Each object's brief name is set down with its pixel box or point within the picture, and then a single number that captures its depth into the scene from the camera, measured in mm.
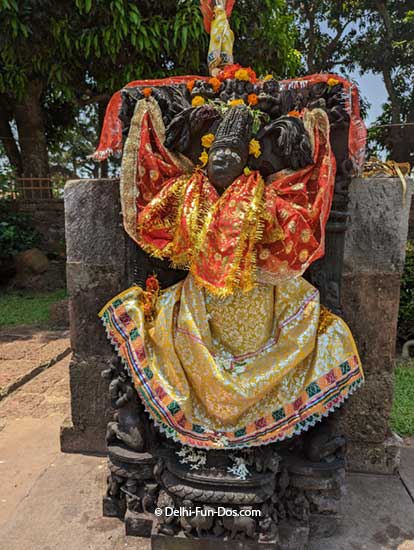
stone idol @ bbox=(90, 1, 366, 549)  1979
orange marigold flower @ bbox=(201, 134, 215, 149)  2213
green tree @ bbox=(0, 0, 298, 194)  6539
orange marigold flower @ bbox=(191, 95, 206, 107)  2277
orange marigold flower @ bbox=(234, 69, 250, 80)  2316
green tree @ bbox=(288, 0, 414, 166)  12000
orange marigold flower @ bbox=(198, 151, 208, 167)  2242
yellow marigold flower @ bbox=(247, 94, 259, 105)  2250
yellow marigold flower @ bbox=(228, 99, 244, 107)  2197
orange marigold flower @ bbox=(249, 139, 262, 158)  2174
